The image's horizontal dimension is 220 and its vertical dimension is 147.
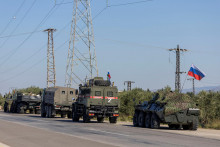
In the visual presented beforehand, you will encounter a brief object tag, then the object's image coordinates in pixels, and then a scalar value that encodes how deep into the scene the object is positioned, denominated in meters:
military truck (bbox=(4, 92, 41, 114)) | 51.81
